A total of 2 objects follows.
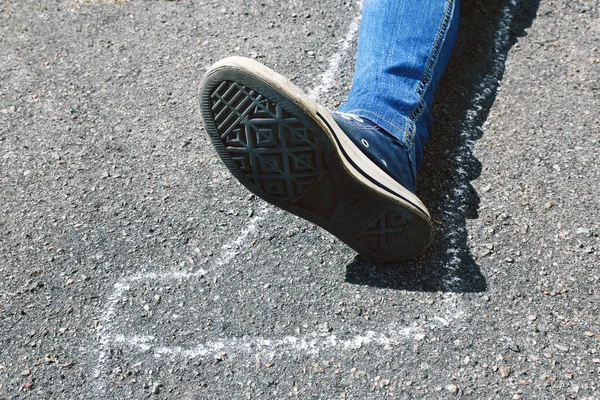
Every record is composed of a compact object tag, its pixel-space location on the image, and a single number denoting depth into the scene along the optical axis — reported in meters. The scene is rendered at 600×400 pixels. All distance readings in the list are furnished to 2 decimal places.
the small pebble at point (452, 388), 1.63
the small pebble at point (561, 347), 1.70
